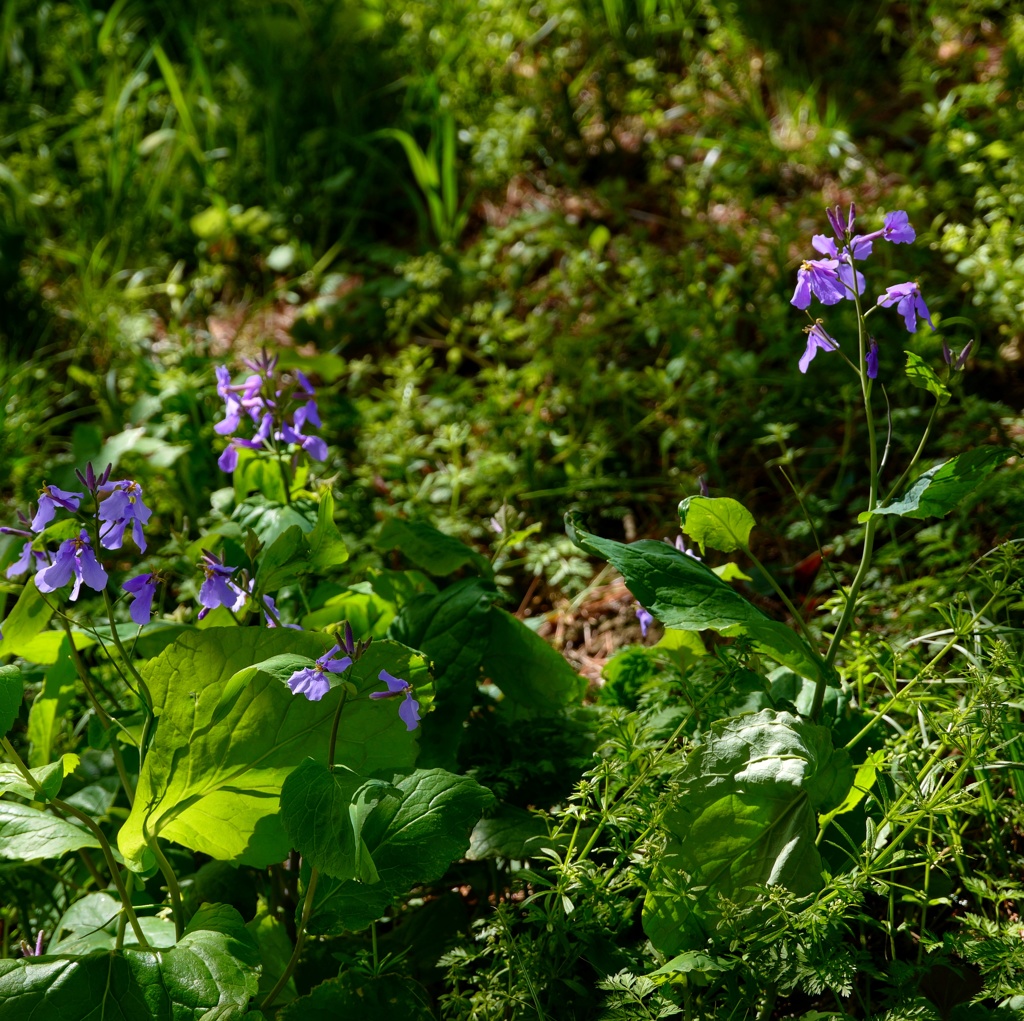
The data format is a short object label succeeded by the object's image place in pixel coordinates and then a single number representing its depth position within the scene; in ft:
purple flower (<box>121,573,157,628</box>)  4.58
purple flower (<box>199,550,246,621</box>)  4.68
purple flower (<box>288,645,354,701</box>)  4.01
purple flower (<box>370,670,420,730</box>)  4.28
